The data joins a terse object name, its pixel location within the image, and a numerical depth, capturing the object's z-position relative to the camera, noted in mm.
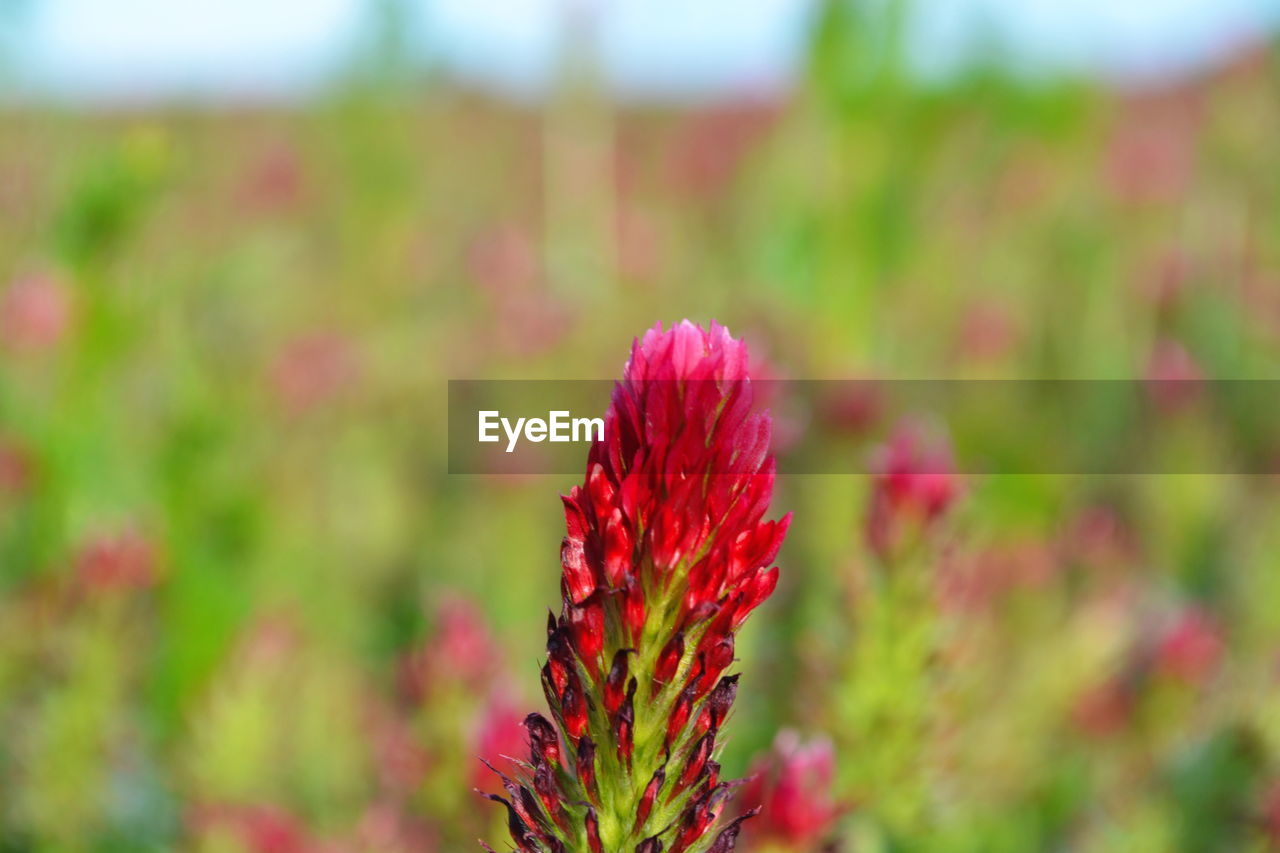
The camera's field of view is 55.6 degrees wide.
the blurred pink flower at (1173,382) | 3893
